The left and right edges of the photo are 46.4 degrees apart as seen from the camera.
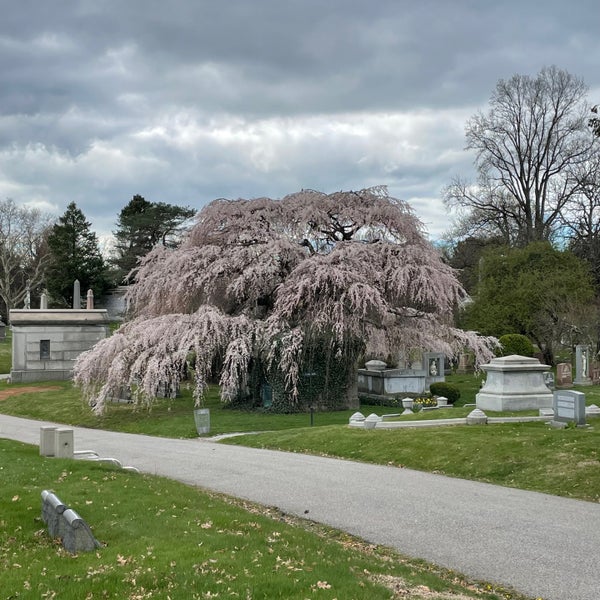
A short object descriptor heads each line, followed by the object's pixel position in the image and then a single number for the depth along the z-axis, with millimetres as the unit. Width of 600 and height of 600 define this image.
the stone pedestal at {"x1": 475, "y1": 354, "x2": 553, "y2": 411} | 22438
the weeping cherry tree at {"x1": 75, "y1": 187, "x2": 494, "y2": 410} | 25750
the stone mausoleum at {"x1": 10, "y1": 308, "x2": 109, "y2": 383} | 38969
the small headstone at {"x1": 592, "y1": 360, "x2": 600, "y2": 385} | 34812
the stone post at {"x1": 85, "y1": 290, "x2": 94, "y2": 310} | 45538
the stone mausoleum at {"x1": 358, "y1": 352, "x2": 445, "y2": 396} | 31062
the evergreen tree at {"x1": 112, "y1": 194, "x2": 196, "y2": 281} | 67500
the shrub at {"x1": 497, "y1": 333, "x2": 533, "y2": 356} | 38188
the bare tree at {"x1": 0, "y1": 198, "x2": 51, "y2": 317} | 73188
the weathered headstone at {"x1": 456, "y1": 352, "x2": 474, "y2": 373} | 42984
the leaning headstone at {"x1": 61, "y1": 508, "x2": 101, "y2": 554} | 7266
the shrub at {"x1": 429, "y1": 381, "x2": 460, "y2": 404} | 28781
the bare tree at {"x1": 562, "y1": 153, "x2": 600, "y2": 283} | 46625
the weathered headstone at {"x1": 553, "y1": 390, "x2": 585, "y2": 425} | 16969
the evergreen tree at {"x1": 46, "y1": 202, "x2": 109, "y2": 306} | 69500
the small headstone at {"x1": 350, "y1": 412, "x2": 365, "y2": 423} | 20547
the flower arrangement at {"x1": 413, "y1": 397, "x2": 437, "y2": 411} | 25875
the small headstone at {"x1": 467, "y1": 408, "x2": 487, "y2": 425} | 18812
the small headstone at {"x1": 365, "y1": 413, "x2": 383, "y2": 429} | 19438
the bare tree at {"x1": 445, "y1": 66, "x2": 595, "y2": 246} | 47875
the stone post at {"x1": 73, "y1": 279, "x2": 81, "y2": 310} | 48156
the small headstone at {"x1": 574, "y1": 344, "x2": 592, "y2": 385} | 34075
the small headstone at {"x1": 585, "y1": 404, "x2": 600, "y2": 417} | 19134
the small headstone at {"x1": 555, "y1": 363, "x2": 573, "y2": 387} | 32938
